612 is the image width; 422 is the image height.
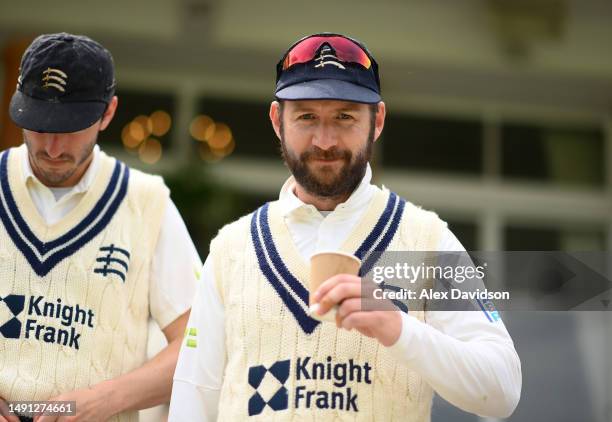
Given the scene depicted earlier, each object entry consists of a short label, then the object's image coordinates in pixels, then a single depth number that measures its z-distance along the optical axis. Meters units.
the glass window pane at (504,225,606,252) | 17.59
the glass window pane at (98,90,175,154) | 16.59
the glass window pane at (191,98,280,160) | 17.06
